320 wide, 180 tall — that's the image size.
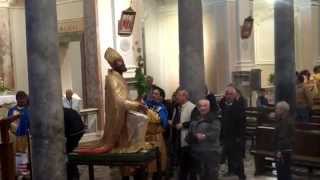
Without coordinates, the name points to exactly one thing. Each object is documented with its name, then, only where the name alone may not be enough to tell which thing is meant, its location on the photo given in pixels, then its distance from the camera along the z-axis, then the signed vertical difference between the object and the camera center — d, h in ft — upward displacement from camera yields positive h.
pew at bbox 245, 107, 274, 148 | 32.79 -4.11
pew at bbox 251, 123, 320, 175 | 26.57 -5.02
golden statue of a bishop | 21.74 -2.37
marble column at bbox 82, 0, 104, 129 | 39.97 +0.27
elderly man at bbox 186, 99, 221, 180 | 21.60 -3.45
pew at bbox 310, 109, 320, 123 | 33.14 -4.07
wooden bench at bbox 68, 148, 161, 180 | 20.85 -4.14
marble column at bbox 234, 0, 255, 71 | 51.12 +1.71
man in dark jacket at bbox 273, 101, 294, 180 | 22.24 -3.55
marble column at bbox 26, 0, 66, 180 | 22.42 -1.37
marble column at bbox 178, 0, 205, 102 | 29.29 +0.94
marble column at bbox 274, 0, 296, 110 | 36.11 +0.89
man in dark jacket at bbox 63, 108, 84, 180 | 23.13 -3.01
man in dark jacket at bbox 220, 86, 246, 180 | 27.33 -3.89
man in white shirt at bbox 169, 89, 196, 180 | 24.60 -3.31
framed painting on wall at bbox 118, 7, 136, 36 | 39.93 +3.65
